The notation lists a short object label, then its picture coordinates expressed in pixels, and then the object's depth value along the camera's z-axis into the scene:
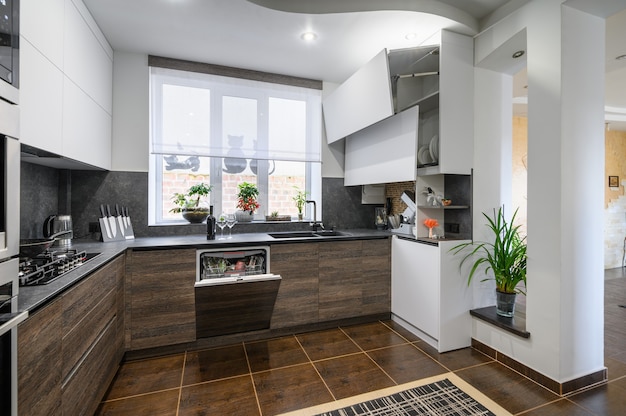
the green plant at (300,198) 3.57
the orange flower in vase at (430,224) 2.70
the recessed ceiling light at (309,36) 2.53
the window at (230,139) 3.08
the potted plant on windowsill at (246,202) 3.27
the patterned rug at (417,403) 1.73
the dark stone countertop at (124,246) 1.12
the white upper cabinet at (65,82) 1.47
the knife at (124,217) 2.74
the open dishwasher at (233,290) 2.28
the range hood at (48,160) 1.71
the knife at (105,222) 2.49
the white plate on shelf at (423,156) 2.84
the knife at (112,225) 2.56
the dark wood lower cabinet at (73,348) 1.02
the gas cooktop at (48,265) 1.28
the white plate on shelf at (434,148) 2.72
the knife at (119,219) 2.66
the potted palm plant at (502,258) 2.29
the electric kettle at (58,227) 2.16
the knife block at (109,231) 2.49
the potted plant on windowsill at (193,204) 3.08
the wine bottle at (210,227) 2.75
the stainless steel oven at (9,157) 1.06
